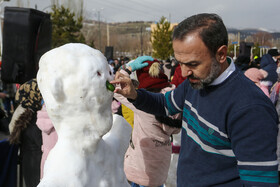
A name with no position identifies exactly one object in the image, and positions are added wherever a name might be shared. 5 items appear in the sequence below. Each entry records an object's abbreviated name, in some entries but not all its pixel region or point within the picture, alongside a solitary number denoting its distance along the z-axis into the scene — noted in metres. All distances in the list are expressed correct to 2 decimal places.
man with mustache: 1.29
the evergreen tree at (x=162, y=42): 24.25
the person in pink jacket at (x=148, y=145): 2.54
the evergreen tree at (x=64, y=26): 19.35
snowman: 1.29
